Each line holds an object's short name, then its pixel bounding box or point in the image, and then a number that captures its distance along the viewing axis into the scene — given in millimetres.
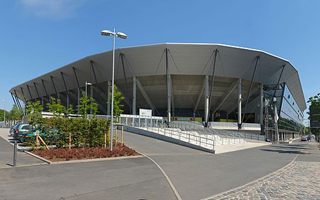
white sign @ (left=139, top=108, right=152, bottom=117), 26599
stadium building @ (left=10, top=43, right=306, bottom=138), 33444
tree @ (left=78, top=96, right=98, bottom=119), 16010
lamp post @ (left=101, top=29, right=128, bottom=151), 12831
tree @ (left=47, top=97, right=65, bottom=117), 17456
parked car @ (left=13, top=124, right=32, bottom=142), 15225
